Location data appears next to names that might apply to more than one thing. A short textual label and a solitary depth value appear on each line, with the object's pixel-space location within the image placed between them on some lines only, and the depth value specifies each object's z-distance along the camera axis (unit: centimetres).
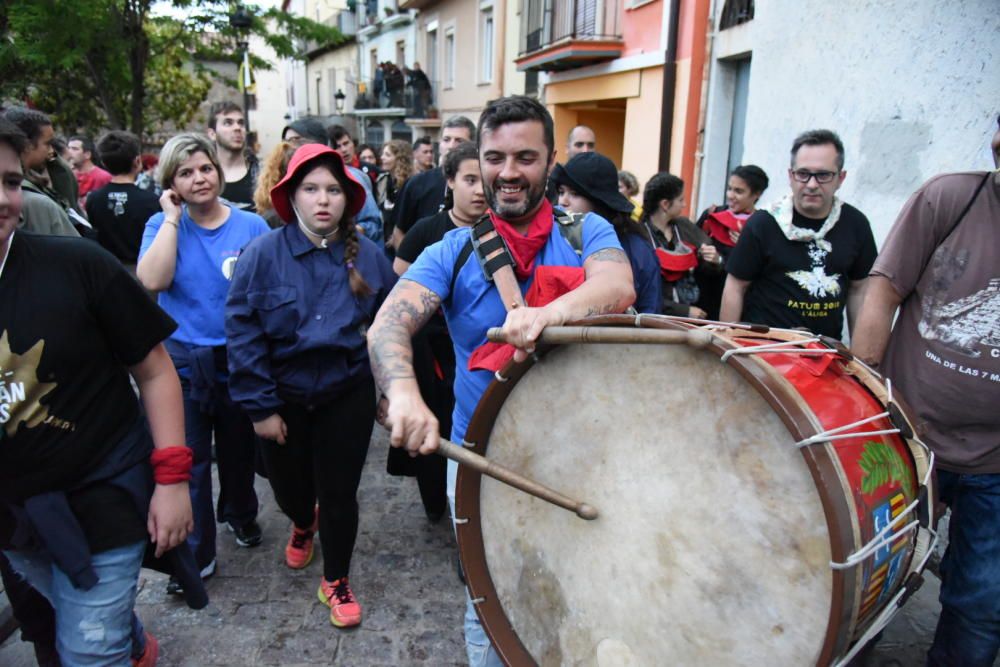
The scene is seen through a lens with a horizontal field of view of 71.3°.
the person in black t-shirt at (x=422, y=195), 439
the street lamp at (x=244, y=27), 1217
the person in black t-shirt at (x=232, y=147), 431
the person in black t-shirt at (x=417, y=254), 348
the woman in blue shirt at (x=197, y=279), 304
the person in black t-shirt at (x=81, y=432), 180
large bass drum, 132
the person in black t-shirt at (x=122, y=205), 465
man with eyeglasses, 322
